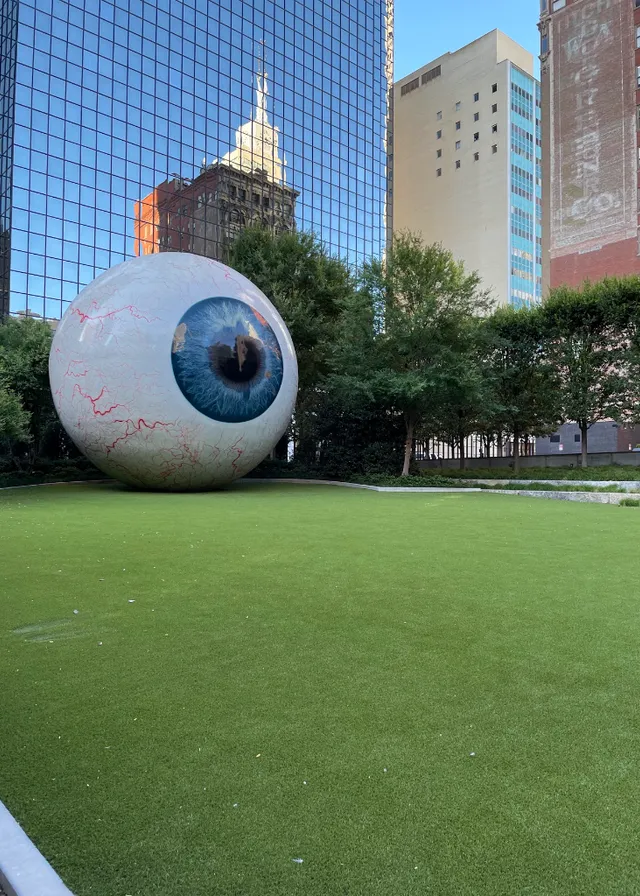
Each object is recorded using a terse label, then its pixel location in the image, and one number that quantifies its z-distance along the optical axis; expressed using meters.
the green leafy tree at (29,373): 22.16
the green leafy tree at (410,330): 22.94
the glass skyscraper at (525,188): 91.31
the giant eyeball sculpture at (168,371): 16.03
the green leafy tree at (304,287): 27.75
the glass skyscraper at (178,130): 45.12
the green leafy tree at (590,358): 25.52
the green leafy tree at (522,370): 27.11
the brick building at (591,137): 50.78
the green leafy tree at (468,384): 22.64
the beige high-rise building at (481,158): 90.19
